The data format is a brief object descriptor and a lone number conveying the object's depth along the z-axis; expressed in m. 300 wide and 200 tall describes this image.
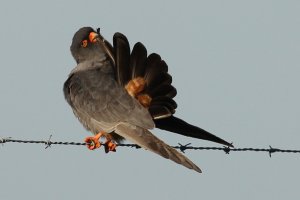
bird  19.00
